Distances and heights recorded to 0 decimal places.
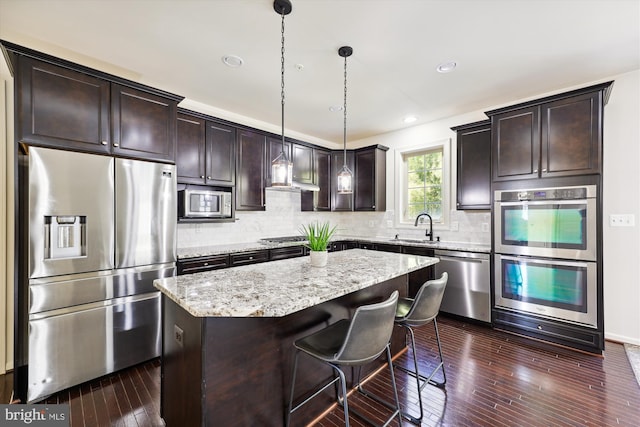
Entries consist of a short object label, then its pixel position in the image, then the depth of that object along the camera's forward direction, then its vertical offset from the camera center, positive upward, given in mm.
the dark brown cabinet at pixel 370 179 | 4754 +620
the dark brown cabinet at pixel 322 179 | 4828 +635
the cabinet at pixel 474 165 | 3520 +644
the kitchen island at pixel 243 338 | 1296 -683
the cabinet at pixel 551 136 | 2680 +831
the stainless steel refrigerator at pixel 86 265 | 1973 -412
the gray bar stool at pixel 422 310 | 1870 -682
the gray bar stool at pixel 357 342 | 1369 -707
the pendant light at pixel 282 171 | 2057 +321
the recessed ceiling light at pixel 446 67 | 2650 +1454
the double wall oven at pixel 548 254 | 2707 -422
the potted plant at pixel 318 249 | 2146 -278
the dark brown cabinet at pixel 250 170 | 3730 +608
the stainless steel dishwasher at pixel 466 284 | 3303 -873
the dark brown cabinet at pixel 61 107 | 1968 +822
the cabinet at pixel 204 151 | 3160 +772
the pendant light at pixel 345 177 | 2416 +332
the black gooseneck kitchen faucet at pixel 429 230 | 4161 -248
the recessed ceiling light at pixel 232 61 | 2549 +1457
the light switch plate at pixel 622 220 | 2836 -66
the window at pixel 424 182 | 4211 +516
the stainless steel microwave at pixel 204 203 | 3150 +126
